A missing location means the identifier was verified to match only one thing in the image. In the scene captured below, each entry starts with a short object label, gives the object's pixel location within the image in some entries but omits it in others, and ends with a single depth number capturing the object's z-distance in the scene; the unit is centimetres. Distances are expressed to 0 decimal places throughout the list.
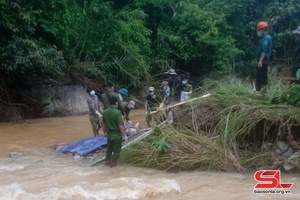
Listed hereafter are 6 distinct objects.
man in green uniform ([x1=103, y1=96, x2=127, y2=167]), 826
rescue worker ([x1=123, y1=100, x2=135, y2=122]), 1092
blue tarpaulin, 938
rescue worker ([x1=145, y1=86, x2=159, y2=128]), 1054
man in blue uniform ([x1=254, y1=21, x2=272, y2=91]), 887
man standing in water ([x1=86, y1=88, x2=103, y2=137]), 1068
